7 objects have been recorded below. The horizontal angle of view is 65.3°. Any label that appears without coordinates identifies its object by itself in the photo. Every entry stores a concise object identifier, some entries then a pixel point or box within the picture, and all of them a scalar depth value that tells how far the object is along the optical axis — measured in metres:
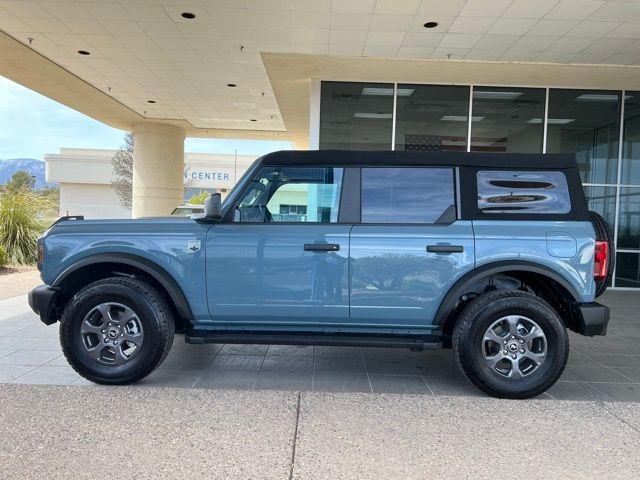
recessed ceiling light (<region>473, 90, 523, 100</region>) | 11.38
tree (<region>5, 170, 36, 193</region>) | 62.81
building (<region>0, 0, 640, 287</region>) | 8.20
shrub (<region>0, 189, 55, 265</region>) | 12.71
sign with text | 51.47
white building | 51.97
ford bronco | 3.97
